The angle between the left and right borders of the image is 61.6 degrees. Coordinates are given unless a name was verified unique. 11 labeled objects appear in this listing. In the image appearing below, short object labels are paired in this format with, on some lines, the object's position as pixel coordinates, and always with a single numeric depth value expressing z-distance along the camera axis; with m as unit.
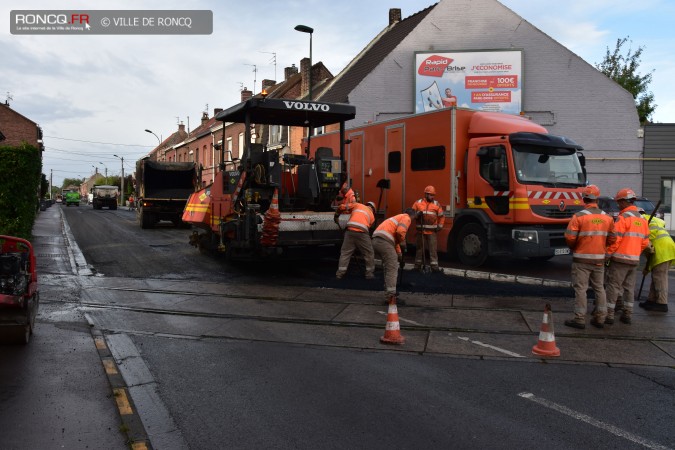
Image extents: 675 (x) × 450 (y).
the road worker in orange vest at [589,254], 7.05
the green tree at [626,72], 32.34
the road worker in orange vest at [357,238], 9.59
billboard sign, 23.00
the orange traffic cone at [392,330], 6.23
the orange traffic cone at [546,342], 5.84
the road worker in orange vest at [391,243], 8.21
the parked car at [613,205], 16.83
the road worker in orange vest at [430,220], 11.09
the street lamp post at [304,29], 20.56
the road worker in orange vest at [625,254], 7.38
